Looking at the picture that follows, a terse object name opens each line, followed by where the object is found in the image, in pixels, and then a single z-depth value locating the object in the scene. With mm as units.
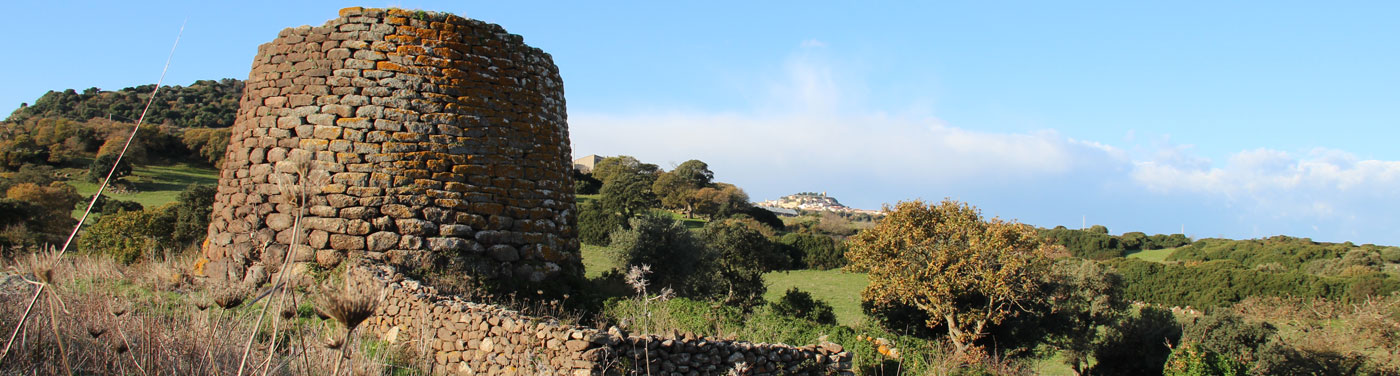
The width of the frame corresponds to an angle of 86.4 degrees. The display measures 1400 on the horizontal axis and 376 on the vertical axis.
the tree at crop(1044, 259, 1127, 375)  21156
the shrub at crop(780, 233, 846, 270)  39250
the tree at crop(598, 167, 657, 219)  40038
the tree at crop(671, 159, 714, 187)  65038
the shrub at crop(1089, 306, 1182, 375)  19734
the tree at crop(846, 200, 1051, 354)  18578
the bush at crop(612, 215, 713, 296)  19672
